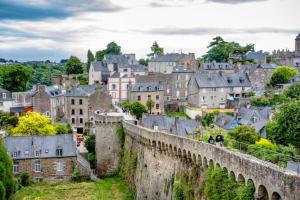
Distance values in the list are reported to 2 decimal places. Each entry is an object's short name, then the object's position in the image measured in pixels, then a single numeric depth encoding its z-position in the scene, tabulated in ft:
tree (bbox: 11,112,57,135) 181.06
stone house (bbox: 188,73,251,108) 253.44
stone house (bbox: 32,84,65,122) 216.54
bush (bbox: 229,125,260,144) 149.90
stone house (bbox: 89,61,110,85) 281.74
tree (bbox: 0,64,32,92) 265.95
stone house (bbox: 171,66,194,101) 265.54
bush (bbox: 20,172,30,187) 147.54
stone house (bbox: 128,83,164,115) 238.48
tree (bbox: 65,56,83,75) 319.88
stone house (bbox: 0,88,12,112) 221.87
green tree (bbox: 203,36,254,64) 362.12
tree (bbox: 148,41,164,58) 378.08
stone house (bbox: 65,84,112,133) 216.74
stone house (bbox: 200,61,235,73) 299.79
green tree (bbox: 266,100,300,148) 149.07
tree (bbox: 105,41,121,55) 365.10
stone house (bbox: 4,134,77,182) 151.02
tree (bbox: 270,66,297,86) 285.64
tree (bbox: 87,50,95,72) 346.25
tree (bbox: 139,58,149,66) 385.21
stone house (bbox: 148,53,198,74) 289.33
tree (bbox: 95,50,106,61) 354.66
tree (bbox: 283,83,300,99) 242.58
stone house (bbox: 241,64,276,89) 286.25
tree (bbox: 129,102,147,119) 221.05
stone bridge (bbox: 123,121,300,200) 53.26
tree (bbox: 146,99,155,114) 235.40
